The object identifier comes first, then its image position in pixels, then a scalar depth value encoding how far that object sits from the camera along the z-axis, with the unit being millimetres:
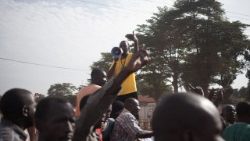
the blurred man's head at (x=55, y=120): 2602
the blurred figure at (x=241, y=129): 4227
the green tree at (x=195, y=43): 39688
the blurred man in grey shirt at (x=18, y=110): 3070
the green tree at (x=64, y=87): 75288
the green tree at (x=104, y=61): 53969
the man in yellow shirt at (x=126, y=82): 5439
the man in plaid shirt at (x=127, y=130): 4641
